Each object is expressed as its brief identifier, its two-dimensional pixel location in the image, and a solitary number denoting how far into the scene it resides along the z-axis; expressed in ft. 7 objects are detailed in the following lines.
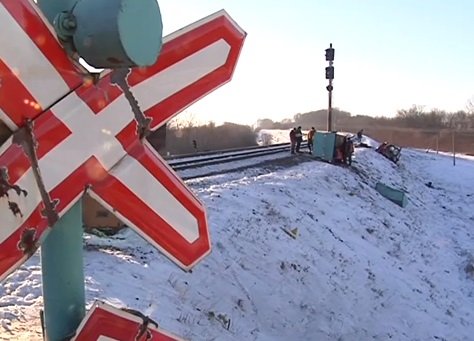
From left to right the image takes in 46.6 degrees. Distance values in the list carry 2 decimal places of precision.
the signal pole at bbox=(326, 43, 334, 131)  101.63
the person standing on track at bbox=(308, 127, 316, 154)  86.78
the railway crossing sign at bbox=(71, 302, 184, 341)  4.31
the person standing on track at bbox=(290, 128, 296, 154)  90.33
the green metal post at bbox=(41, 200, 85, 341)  4.36
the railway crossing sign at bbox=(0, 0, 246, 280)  3.60
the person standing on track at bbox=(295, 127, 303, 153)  90.33
